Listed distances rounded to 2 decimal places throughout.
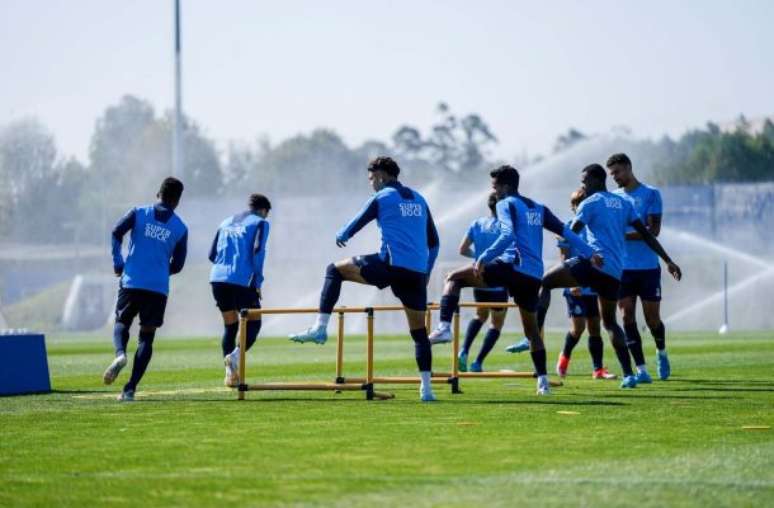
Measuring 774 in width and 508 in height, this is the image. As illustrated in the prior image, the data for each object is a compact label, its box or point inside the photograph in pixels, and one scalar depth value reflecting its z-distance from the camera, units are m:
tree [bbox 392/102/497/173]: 141.25
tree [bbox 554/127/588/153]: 136.30
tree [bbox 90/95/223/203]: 108.21
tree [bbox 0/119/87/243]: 91.06
